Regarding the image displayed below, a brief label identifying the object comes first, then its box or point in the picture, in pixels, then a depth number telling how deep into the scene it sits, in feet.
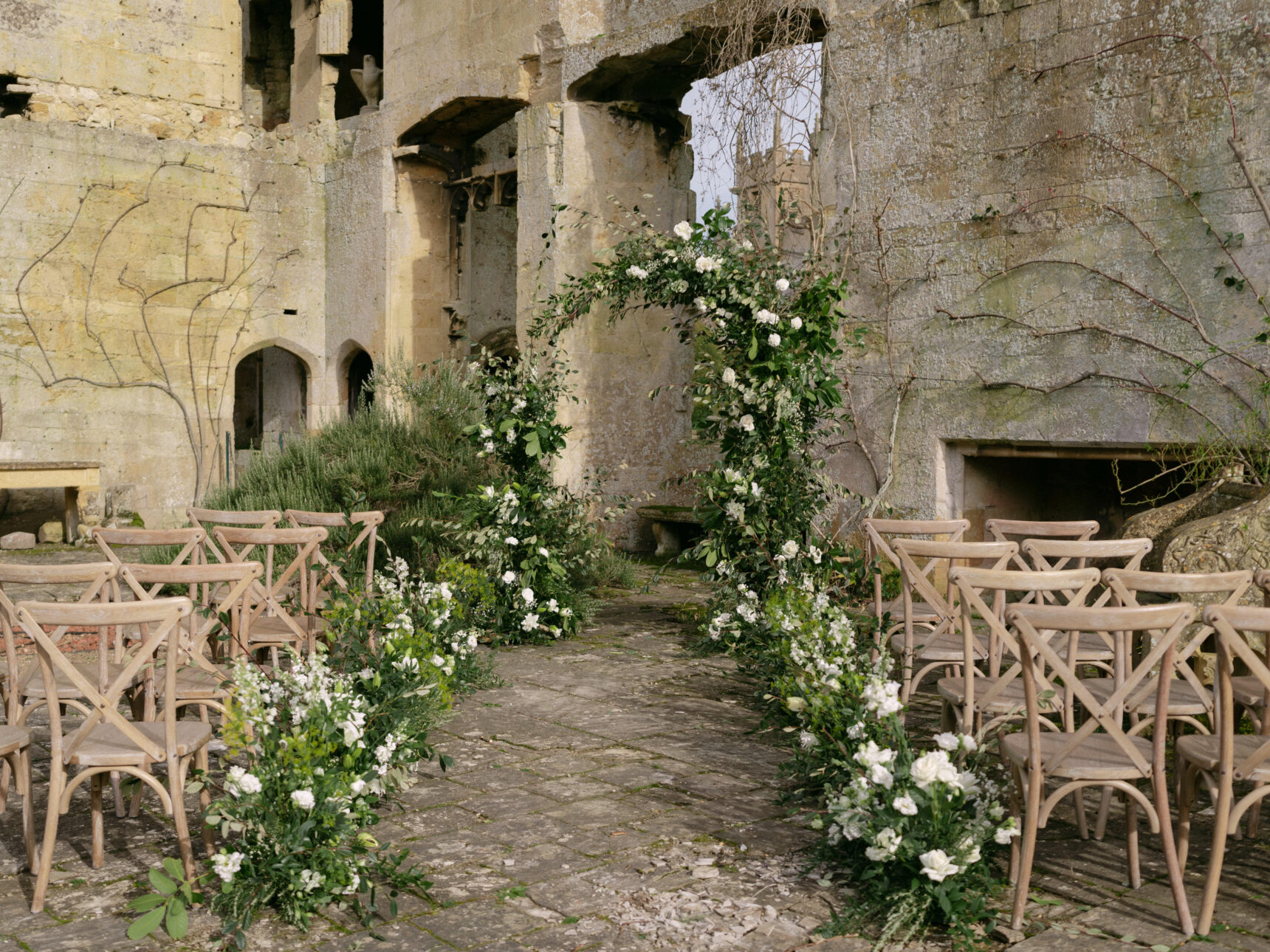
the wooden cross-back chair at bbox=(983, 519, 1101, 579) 17.46
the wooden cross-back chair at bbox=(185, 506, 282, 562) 19.02
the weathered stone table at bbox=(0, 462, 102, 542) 36.81
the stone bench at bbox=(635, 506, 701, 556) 34.42
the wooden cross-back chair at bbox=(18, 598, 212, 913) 10.80
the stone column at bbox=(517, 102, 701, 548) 34.32
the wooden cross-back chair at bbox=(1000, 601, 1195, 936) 10.13
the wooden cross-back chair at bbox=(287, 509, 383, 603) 17.92
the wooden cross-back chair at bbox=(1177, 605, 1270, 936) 9.91
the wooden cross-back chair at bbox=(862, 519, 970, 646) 17.38
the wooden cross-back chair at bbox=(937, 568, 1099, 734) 12.09
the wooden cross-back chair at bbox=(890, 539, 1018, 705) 15.01
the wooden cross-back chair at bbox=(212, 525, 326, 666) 16.20
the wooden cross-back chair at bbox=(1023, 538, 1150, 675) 14.83
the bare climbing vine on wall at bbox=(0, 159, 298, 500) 39.04
